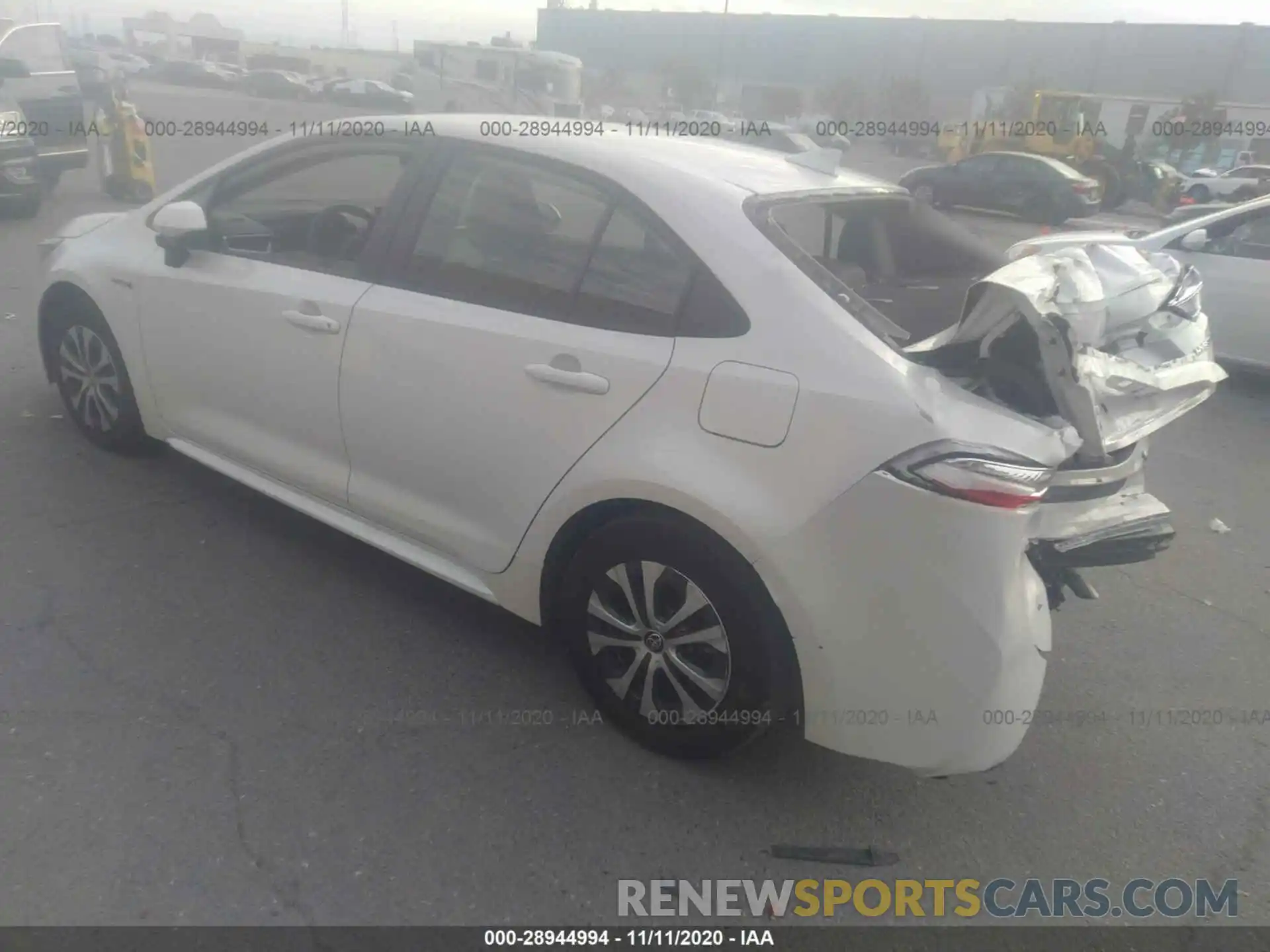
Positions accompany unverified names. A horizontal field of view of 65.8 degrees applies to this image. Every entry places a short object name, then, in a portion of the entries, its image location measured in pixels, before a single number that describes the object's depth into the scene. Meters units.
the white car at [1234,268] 7.12
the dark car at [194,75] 40.34
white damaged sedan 2.40
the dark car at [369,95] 31.09
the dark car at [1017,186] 20.11
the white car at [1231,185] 23.59
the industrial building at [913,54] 46.03
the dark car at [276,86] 35.59
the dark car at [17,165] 10.45
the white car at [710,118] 24.20
